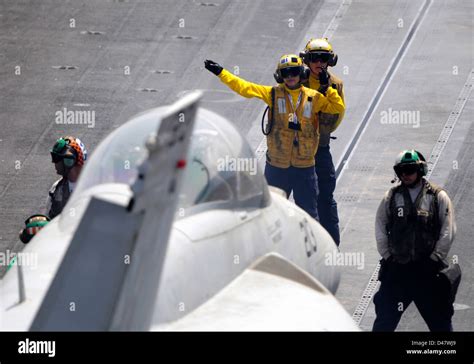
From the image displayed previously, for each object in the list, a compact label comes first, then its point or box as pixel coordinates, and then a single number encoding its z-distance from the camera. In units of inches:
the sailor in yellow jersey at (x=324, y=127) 633.6
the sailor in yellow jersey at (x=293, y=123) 614.5
